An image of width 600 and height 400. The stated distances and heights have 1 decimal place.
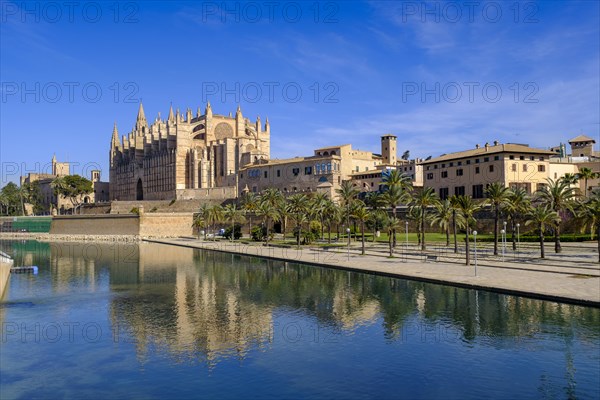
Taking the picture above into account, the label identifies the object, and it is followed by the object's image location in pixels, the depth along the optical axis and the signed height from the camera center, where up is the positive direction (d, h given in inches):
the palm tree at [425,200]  1973.4 +71.5
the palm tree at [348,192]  2163.4 +114.0
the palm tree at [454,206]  1712.6 +41.6
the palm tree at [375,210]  2418.8 +46.8
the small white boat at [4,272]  1291.8 -127.8
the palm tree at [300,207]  2421.5 +62.1
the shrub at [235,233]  3147.1 -69.8
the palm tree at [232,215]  2956.7 +34.6
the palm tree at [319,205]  2517.2 +72.5
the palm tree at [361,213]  2015.3 +25.1
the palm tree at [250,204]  3043.8 +99.2
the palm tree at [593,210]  1450.5 +19.6
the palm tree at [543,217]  1586.2 +1.7
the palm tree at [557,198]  1732.3 +63.3
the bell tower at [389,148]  4479.8 +606.0
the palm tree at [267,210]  2549.2 +51.8
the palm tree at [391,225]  1807.0 -19.4
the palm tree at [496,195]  1700.3 +73.6
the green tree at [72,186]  5014.8 +348.0
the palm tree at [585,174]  2470.5 +199.5
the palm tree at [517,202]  1777.1 +53.6
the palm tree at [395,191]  2032.5 +108.0
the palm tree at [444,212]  1948.8 +24.6
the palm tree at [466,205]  1595.7 +40.2
